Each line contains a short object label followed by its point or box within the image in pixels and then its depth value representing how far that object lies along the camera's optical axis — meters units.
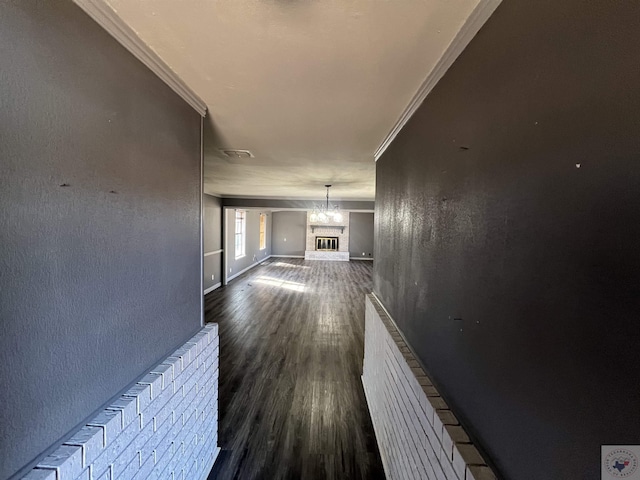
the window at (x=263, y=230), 13.04
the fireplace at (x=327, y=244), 14.52
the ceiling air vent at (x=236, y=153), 2.82
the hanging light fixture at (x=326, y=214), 7.44
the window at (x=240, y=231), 9.80
